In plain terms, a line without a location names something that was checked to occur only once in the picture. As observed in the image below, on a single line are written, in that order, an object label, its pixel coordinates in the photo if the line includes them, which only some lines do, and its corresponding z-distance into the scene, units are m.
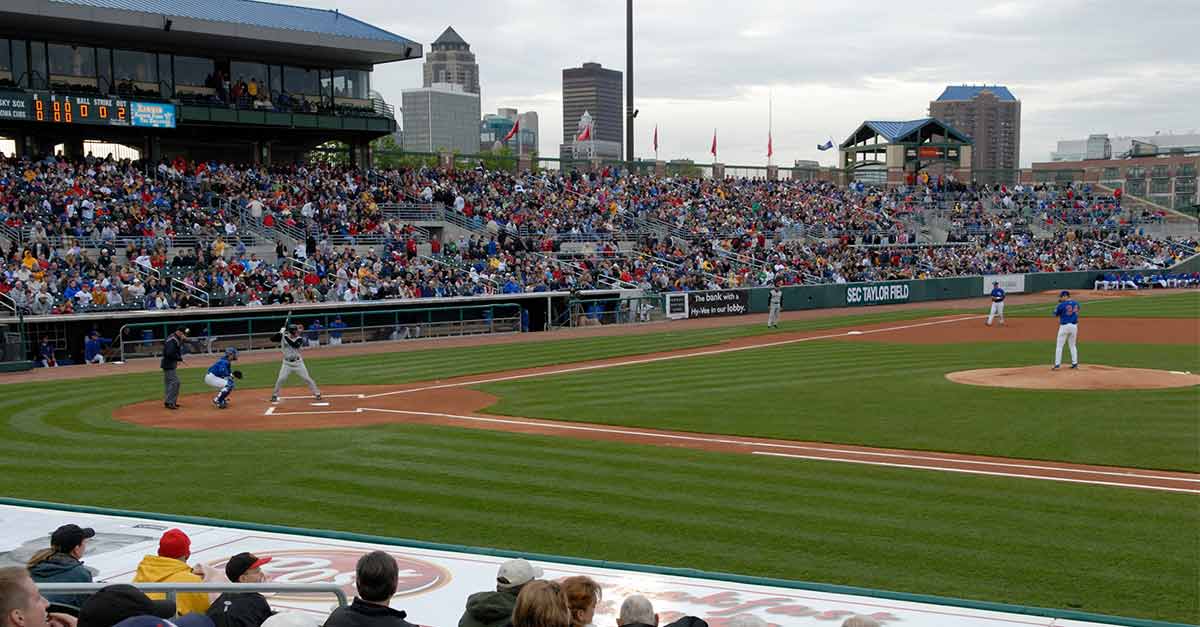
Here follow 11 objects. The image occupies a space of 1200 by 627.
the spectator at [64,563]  6.48
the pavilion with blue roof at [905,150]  72.31
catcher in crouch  20.52
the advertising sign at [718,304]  43.66
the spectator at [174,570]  6.40
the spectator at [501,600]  5.84
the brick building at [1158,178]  100.06
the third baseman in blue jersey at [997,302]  35.53
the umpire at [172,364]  20.06
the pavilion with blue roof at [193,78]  38.50
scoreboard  37.12
